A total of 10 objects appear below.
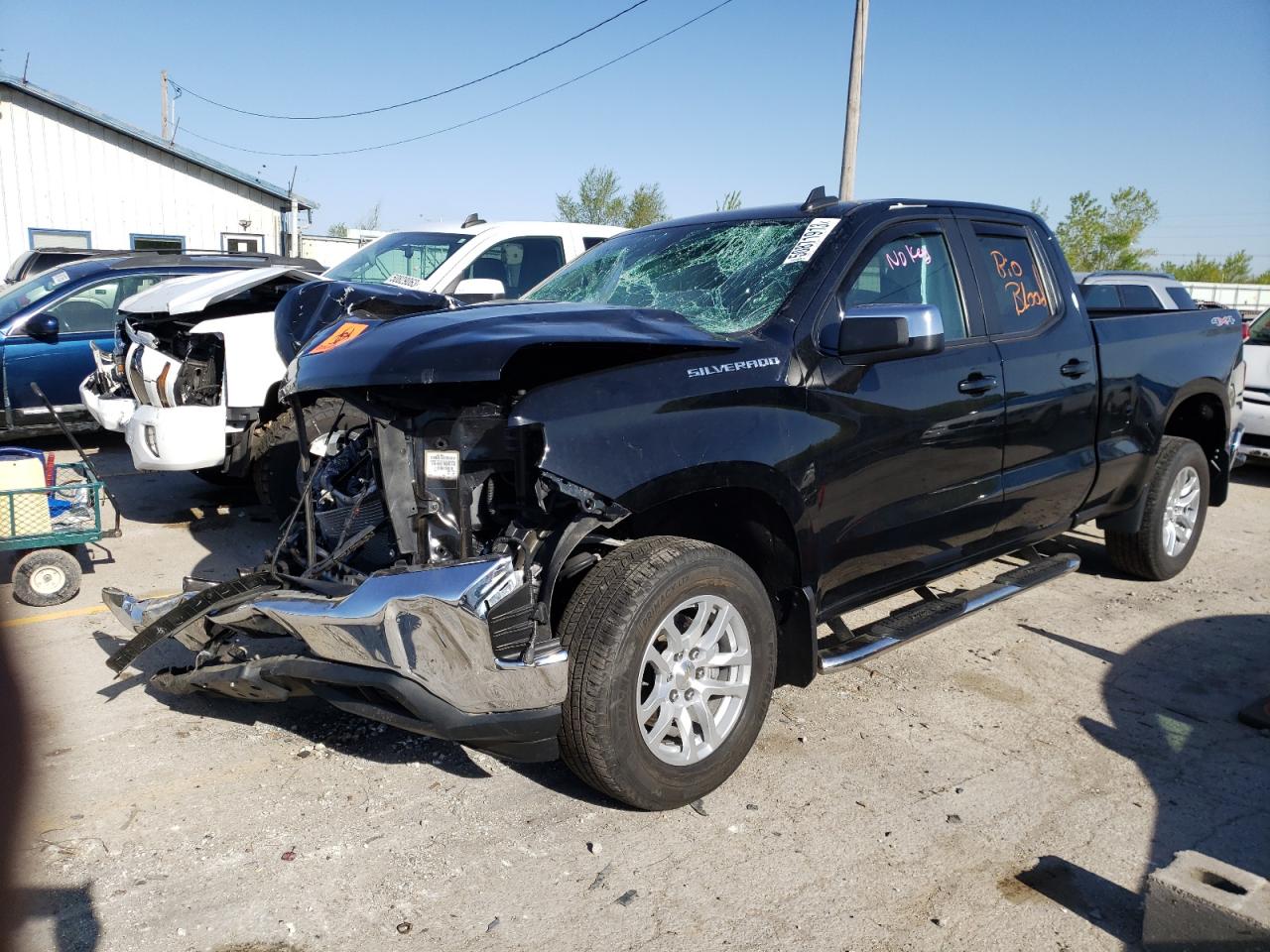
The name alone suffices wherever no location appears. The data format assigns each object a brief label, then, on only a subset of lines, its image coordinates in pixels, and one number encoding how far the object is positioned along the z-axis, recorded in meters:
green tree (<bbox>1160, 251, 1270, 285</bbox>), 47.28
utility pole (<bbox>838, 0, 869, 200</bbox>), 14.65
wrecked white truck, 6.07
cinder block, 2.36
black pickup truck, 2.94
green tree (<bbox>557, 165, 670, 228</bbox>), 37.34
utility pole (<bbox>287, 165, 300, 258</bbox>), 24.02
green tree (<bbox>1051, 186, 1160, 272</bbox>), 34.94
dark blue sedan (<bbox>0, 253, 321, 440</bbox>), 8.82
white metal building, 20.81
